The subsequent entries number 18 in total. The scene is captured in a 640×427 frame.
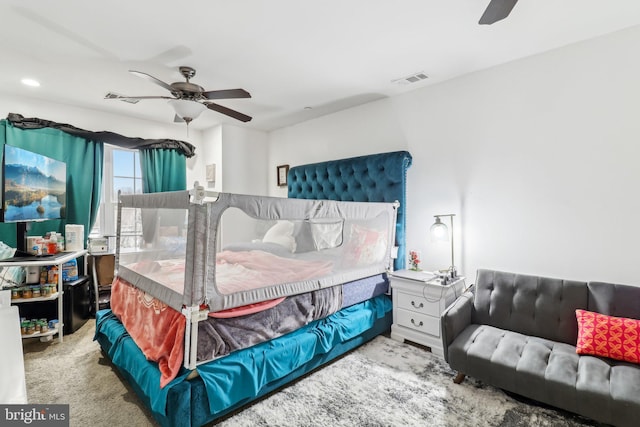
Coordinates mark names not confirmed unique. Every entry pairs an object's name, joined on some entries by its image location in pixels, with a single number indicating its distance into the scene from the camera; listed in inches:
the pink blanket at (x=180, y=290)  67.1
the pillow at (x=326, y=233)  92.4
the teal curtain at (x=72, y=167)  129.1
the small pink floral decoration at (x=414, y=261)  120.3
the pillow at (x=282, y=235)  80.3
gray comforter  67.0
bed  65.1
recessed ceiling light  114.7
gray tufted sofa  63.6
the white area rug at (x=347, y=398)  70.3
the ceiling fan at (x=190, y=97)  97.3
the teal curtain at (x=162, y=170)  163.8
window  158.1
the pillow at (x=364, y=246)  104.7
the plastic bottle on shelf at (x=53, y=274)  115.3
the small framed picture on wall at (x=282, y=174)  178.5
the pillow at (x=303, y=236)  86.4
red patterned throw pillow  71.1
